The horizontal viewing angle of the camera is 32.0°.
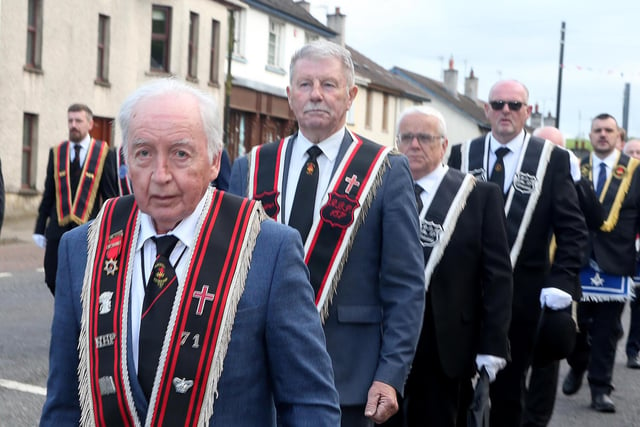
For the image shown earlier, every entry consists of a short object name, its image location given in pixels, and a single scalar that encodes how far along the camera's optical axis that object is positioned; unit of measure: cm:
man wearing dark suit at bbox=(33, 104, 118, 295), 1003
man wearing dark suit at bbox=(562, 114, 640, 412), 907
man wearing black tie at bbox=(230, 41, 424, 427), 415
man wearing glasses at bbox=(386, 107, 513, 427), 534
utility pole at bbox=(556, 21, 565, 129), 3947
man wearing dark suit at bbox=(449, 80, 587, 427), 618
